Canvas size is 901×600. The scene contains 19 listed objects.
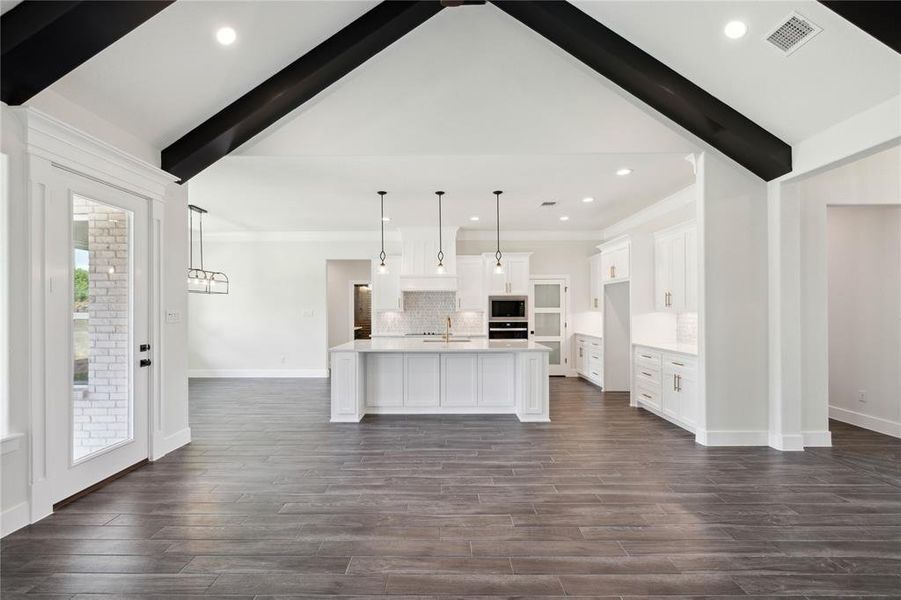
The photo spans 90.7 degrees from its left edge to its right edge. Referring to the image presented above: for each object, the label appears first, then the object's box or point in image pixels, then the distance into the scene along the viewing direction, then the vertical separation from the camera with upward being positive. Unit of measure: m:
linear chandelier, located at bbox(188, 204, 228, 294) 6.68 +0.39
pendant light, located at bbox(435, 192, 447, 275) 7.66 +0.58
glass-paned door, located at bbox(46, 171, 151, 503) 2.95 -0.21
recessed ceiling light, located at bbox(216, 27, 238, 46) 3.11 +1.90
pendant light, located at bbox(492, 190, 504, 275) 5.89 +1.38
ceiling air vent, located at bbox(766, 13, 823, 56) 2.77 +1.70
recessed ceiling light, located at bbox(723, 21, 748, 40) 2.98 +1.83
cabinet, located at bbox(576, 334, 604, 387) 7.36 -1.02
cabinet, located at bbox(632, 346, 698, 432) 4.77 -1.01
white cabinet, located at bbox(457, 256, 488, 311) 8.29 +0.36
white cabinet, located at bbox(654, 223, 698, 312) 5.29 +0.38
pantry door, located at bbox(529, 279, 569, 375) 8.59 -0.34
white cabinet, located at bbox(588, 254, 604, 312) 8.01 +0.31
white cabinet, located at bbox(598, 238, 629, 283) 6.60 +0.61
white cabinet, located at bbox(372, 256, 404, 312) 8.34 +0.25
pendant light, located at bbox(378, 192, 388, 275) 6.58 +0.51
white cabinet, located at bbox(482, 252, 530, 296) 8.24 +0.46
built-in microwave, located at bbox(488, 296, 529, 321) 8.20 -0.15
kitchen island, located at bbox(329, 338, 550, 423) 5.60 -1.01
